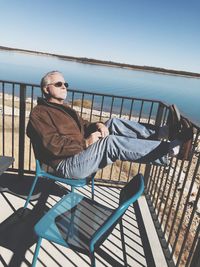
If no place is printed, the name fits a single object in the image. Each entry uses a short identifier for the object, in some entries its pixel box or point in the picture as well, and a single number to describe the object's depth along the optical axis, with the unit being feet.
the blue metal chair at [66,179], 8.19
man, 6.91
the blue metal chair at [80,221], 5.01
